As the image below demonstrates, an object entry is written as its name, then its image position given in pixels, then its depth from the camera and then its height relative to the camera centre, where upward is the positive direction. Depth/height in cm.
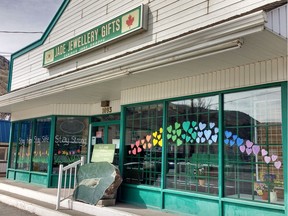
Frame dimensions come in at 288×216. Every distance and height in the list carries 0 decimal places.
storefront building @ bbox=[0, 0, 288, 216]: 560 +116
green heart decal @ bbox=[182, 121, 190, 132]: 724 +52
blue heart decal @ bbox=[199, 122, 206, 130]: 693 +50
